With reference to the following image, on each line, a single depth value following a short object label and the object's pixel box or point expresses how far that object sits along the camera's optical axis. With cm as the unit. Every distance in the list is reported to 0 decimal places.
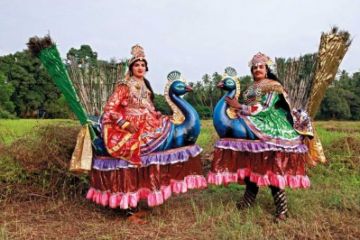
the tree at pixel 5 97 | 1761
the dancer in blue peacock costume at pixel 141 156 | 419
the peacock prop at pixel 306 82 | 438
